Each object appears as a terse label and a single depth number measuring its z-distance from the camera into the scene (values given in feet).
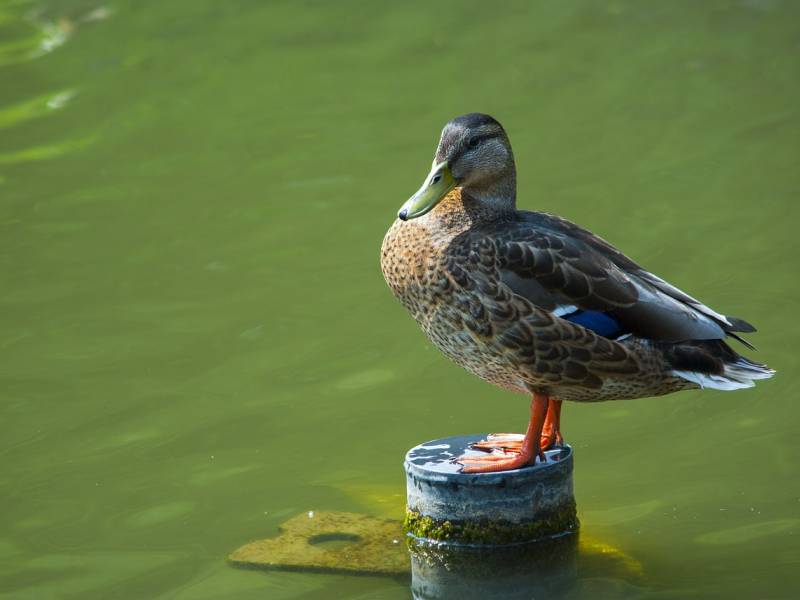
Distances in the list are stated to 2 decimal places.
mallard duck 32.14
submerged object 31.96
